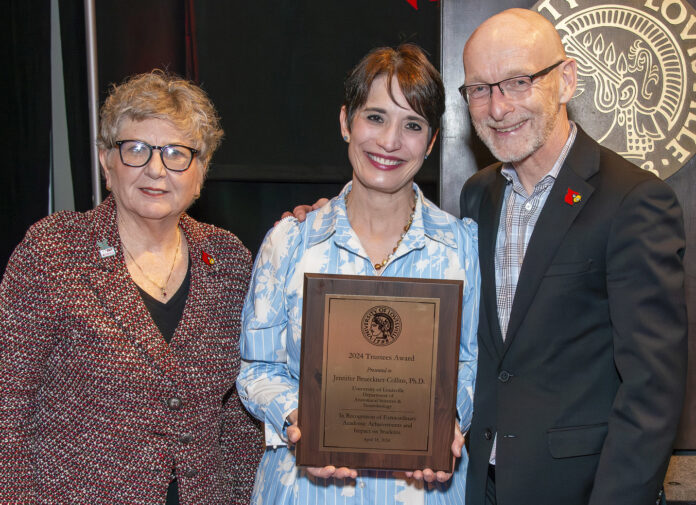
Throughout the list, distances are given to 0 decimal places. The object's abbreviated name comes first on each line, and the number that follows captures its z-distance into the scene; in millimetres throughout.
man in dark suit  1822
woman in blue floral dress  1948
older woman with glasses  1981
